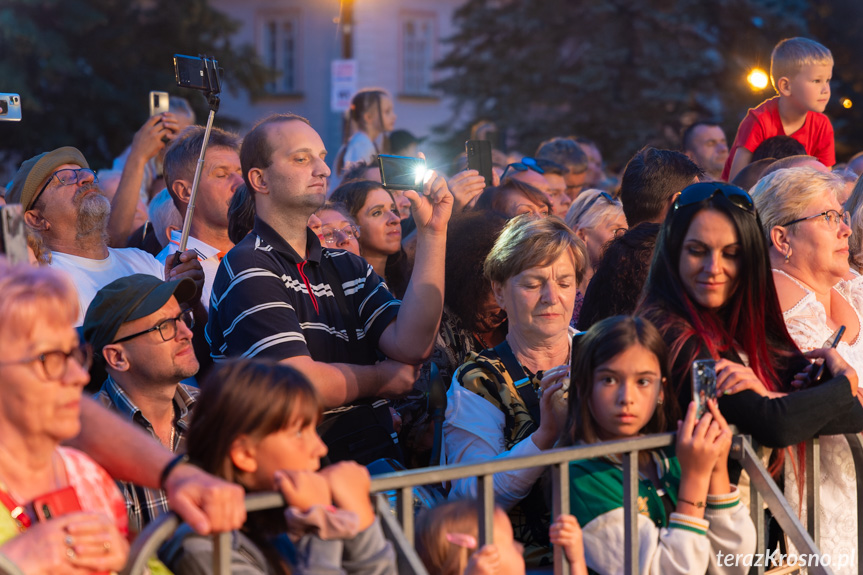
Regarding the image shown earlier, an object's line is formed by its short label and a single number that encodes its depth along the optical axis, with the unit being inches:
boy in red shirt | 280.8
